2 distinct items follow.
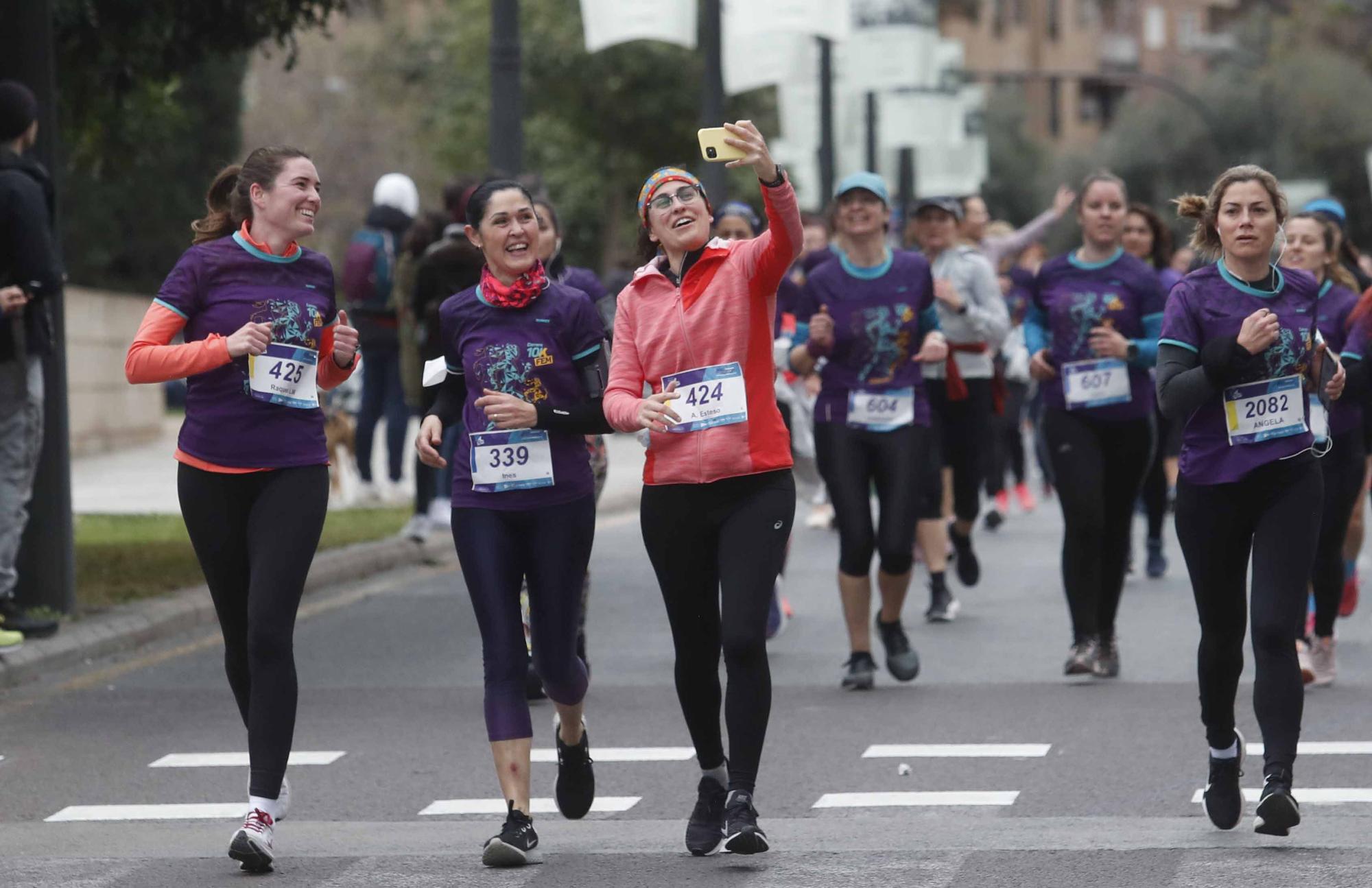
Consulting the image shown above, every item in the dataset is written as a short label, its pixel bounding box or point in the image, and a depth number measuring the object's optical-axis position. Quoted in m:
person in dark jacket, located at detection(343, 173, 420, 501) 31.40
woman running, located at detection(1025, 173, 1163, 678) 19.36
